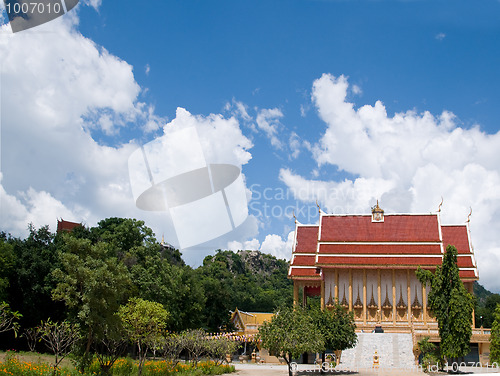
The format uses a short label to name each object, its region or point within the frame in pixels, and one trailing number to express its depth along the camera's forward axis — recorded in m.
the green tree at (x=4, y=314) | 18.93
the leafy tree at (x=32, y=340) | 30.41
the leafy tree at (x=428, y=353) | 27.13
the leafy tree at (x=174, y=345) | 26.82
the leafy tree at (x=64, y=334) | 18.37
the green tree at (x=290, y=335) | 24.33
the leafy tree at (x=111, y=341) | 19.61
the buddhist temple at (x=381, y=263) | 39.53
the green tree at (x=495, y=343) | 25.89
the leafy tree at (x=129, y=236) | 36.69
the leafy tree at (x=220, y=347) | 29.14
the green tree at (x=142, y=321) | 21.55
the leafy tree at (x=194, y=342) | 28.10
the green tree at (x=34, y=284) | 31.17
